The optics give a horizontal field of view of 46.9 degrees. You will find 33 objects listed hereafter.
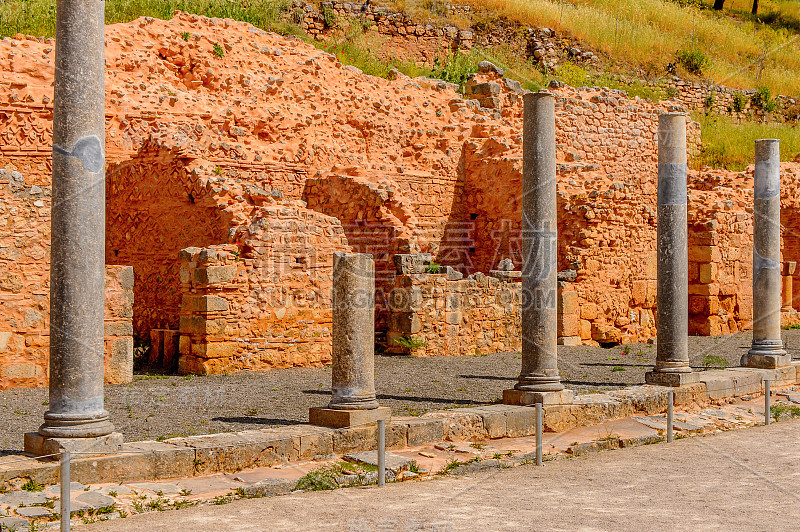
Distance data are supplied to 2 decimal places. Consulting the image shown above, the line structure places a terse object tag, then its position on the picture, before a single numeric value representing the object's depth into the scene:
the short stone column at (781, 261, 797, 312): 22.78
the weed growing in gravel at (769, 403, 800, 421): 12.15
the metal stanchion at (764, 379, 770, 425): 11.49
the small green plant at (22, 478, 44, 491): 6.82
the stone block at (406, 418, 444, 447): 9.02
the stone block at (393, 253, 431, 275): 16.30
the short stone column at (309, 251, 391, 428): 8.89
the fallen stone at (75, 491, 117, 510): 6.63
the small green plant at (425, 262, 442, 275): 16.64
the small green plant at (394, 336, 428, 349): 15.41
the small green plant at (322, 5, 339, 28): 26.98
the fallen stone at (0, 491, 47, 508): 6.47
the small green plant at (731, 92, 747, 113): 31.73
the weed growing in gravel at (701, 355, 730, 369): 15.16
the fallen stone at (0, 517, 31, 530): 6.04
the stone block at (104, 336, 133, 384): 12.05
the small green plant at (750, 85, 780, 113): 32.06
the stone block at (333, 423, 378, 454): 8.57
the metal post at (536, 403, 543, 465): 8.61
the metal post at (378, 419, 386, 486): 7.71
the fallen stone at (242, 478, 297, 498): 7.32
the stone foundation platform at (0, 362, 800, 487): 7.18
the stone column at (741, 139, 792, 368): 14.66
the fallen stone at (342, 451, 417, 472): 8.14
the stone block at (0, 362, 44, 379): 11.61
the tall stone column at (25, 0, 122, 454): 7.56
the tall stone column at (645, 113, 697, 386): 12.42
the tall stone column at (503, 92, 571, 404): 10.63
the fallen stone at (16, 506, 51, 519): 6.29
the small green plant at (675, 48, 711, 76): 33.03
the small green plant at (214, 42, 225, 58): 19.77
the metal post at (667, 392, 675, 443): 10.04
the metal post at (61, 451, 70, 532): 5.91
